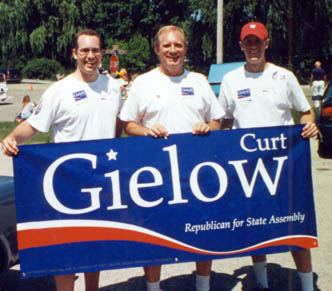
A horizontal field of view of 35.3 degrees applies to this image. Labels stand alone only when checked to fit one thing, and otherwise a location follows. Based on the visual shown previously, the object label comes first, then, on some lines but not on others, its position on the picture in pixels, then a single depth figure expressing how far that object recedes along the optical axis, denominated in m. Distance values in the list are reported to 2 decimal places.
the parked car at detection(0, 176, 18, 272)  3.85
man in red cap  3.75
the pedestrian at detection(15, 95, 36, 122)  15.34
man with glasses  3.52
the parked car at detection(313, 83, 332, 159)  9.83
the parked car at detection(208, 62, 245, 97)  13.90
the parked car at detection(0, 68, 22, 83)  47.65
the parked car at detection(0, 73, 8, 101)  27.25
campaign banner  3.38
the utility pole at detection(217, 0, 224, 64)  17.22
